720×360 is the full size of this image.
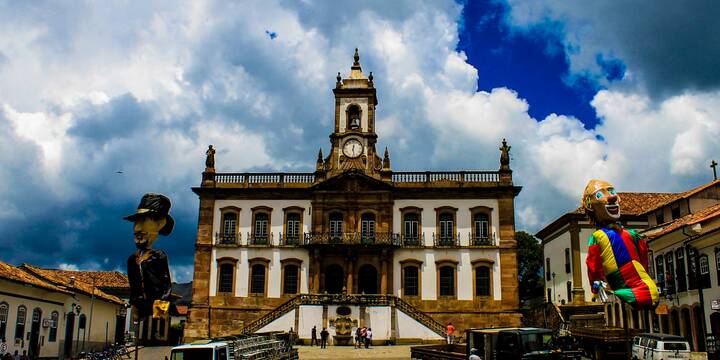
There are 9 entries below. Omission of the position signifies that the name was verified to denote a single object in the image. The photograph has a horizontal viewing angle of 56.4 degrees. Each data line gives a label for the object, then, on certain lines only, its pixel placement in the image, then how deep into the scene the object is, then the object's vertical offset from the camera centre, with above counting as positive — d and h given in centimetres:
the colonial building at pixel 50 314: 2656 +28
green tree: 6081 +499
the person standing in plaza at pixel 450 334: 3189 -50
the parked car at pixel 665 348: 2128 -71
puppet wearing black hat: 1202 +110
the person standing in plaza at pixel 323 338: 3244 -75
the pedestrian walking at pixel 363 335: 3275 -58
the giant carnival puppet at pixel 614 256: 1149 +120
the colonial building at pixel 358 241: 3856 +470
